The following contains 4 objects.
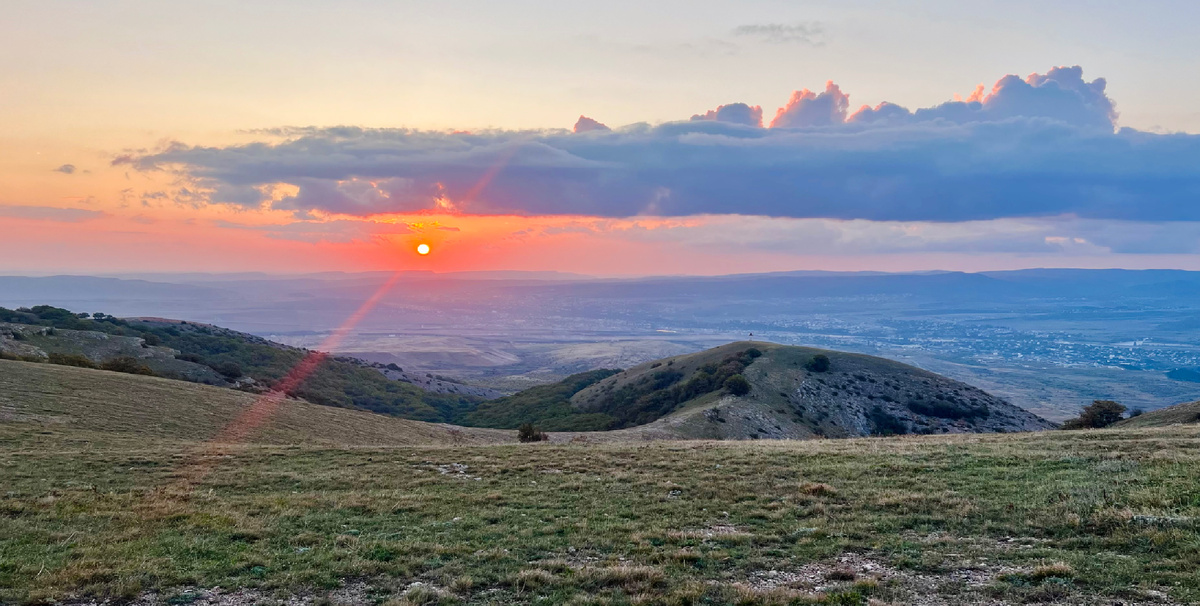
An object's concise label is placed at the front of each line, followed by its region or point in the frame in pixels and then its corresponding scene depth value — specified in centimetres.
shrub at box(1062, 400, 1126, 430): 4347
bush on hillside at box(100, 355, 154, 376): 5097
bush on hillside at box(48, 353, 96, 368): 4941
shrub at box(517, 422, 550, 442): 4397
